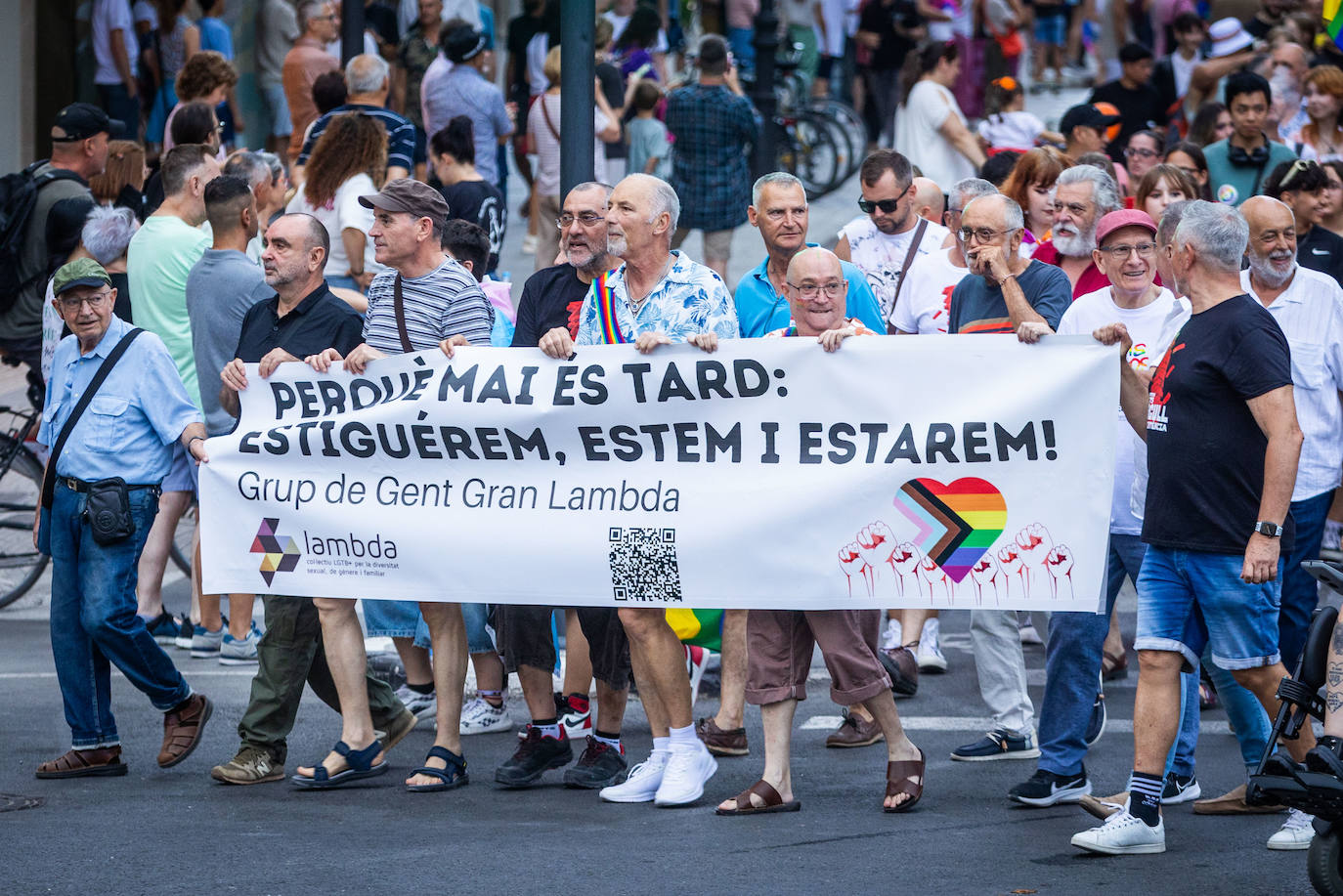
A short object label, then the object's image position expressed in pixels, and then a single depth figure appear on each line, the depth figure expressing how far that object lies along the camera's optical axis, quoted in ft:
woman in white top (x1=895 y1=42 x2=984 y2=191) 87.71
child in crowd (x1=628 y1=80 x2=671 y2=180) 106.42
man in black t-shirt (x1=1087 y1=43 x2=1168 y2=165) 98.12
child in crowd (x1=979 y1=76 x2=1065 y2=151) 90.99
